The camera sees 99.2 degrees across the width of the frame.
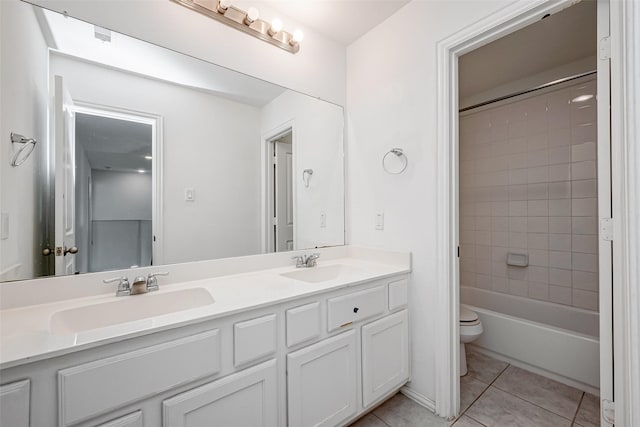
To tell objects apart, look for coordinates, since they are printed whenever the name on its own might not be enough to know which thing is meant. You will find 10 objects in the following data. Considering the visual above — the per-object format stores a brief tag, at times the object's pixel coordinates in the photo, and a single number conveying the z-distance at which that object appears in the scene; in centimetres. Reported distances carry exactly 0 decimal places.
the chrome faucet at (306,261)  177
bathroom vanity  74
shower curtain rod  184
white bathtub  176
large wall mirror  107
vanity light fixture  147
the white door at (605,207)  110
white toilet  191
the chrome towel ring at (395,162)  173
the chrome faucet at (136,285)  118
